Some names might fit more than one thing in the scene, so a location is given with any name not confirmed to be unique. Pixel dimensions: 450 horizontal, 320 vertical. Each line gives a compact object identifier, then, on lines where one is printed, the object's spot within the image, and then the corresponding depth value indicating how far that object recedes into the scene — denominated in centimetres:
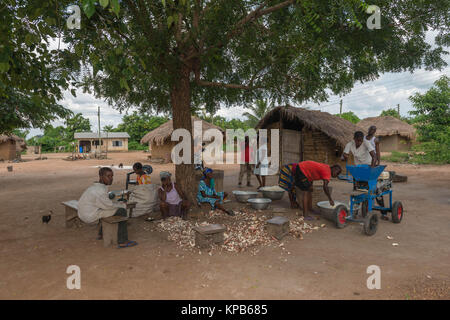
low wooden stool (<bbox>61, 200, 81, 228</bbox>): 496
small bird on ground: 525
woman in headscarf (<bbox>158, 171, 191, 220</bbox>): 532
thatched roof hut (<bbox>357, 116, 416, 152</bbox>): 2480
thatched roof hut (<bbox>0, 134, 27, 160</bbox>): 2458
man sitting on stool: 398
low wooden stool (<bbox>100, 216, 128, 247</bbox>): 402
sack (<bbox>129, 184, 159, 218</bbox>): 553
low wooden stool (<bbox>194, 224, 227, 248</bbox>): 394
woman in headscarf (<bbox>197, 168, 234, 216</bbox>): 578
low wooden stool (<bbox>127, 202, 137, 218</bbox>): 502
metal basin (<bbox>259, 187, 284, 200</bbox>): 695
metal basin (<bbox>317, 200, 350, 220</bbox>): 512
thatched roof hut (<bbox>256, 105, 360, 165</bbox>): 1167
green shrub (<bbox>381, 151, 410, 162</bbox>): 1837
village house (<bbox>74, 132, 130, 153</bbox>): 3838
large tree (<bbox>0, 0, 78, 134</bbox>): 298
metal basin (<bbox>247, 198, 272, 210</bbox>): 606
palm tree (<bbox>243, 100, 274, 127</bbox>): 2435
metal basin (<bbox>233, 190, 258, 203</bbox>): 665
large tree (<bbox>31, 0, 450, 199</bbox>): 467
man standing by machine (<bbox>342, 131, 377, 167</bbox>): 548
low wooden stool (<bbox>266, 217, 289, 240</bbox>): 434
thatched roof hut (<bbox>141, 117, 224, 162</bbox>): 2092
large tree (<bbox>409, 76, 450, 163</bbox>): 1605
